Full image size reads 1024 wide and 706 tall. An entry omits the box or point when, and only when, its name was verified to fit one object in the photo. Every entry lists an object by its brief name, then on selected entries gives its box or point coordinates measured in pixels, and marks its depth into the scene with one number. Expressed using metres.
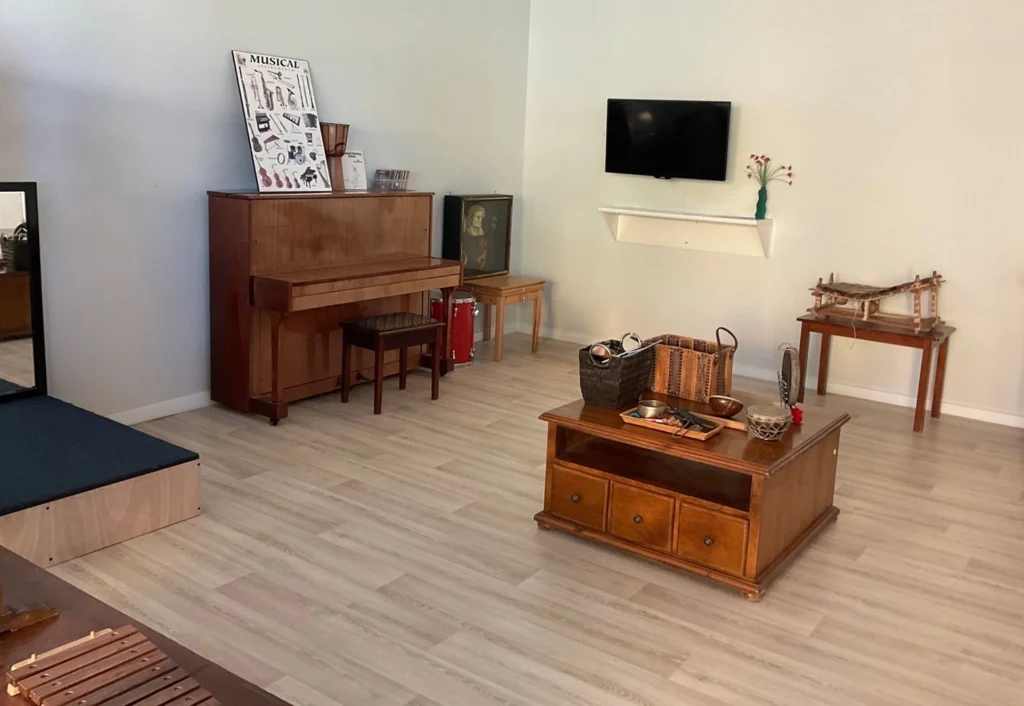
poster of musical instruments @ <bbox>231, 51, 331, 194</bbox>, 4.70
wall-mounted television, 5.88
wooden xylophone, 1.61
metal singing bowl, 3.35
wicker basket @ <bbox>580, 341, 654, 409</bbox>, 3.48
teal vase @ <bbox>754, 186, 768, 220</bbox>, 5.83
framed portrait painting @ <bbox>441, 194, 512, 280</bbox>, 6.15
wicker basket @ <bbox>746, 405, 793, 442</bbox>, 3.17
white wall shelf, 5.91
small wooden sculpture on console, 5.20
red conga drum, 5.94
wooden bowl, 3.45
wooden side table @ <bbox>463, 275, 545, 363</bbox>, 6.12
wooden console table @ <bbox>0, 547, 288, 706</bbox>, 1.72
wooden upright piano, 4.54
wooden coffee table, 3.09
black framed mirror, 3.86
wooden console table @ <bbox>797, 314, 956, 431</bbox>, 4.98
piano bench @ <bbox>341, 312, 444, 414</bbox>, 4.82
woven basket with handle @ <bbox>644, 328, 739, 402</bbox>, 3.60
